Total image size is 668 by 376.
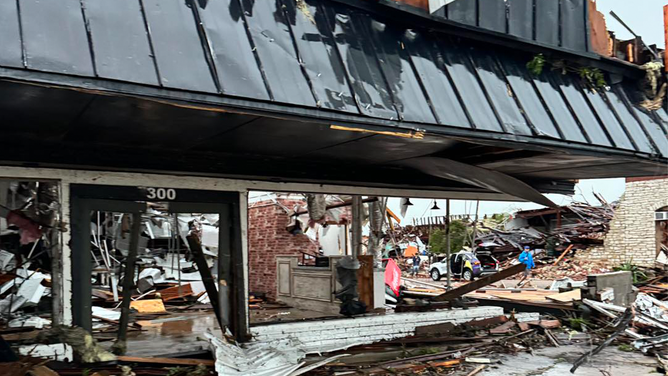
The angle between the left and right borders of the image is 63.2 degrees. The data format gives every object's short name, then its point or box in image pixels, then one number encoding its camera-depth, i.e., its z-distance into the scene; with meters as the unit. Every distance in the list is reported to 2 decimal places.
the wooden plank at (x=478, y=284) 9.80
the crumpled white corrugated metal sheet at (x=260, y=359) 6.38
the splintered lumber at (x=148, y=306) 12.31
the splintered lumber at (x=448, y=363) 7.37
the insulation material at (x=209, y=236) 16.58
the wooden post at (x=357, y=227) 11.80
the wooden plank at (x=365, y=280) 11.59
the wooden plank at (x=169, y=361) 6.51
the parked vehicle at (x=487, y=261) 30.24
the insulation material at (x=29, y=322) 8.13
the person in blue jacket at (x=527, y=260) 26.20
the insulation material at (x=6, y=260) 12.09
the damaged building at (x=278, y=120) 3.91
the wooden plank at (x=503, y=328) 9.42
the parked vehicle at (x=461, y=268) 27.48
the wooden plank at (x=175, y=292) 14.22
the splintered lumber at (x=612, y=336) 7.58
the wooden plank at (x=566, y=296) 12.81
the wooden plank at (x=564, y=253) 30.07
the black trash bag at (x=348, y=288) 9.70
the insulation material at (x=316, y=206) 13.71
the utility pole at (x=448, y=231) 11.64
